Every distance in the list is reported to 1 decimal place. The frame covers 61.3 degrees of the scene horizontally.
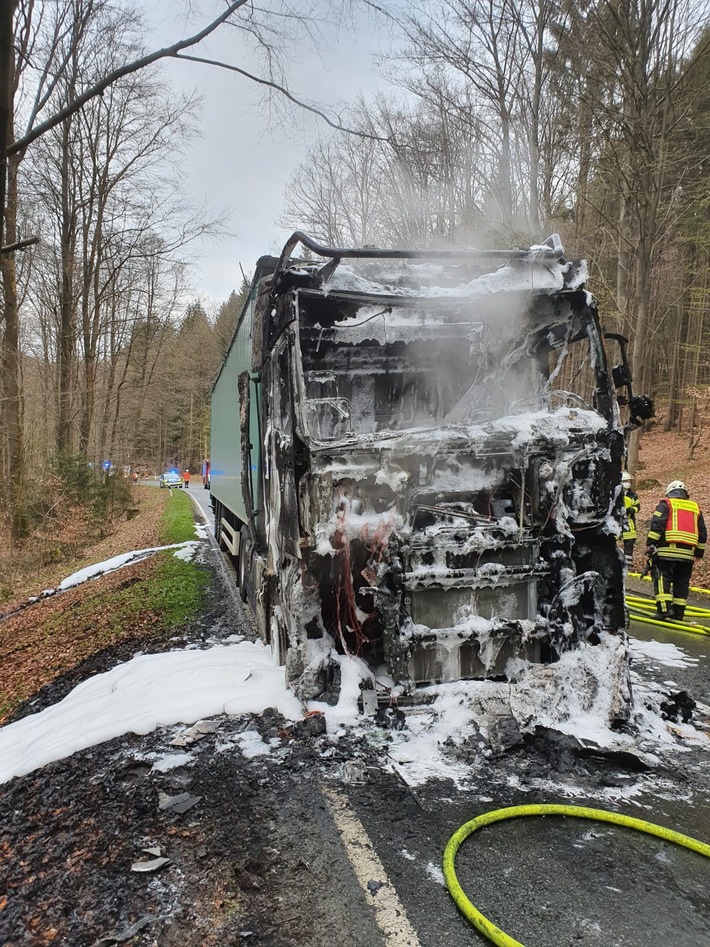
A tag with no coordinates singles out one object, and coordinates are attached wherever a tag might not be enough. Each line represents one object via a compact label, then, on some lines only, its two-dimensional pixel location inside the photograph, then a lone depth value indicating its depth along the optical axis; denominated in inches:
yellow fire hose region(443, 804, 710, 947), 86.2
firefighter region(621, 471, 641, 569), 362.9
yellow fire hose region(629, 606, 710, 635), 255.6
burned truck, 150.8
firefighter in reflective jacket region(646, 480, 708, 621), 278.4
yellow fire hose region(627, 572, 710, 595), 331.6
